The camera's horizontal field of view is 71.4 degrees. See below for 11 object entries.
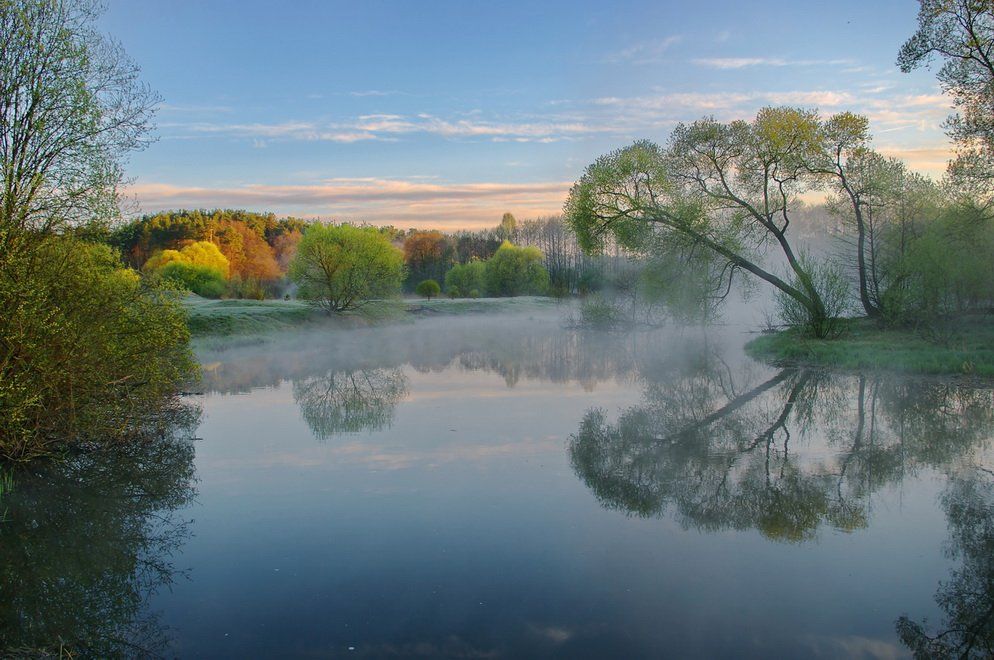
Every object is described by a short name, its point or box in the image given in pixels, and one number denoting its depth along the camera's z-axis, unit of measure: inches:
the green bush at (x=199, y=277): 2358.5
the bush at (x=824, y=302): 910.1
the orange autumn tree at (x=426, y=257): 3595.0
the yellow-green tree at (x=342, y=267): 1649.9
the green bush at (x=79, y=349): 358.3
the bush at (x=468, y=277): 2945.4
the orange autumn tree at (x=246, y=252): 3403.1
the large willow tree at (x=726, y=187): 945.5
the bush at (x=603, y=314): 1533.0
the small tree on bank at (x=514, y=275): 2935.5
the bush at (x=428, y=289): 2576.3
